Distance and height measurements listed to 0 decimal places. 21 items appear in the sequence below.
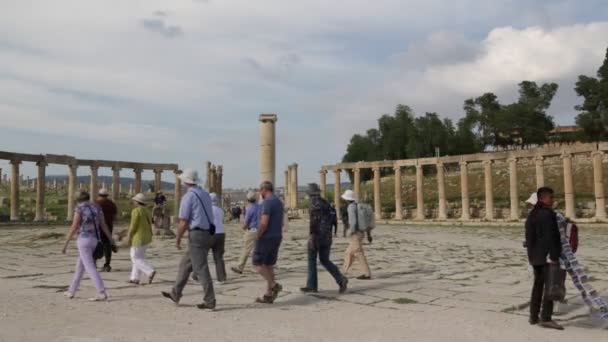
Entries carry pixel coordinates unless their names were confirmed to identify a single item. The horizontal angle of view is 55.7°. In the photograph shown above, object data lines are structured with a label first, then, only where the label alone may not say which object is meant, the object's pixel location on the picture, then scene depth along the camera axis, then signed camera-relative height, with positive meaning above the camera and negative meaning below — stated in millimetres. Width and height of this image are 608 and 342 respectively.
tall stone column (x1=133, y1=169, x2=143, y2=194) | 42844 +2101
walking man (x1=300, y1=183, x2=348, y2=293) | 9188 -569
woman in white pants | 10078 -546
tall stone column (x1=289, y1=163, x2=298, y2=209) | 55128 +2098
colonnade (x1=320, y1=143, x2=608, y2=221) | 31578 +2016
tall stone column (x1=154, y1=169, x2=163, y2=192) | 44741 +2263
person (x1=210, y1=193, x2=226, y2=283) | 9703 -625
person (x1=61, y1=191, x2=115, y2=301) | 8453 -475
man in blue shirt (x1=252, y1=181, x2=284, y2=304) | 8258 -539
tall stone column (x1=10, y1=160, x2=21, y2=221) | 34834 +1257
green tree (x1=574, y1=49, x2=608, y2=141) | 57531 +9994
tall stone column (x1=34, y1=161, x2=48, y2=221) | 35906 +900
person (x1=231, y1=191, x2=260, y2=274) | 11039 -306
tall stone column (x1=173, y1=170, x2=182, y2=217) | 42481 +965
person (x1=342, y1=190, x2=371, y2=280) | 10531 -422
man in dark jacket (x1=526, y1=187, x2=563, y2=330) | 7055 -536
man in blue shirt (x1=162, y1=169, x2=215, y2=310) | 7805 -411
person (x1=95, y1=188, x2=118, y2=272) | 12016 -94
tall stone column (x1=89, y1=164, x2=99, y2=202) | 40844 +2016
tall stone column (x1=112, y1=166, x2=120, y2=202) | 42219 +2042
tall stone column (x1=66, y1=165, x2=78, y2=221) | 37500 +1524
